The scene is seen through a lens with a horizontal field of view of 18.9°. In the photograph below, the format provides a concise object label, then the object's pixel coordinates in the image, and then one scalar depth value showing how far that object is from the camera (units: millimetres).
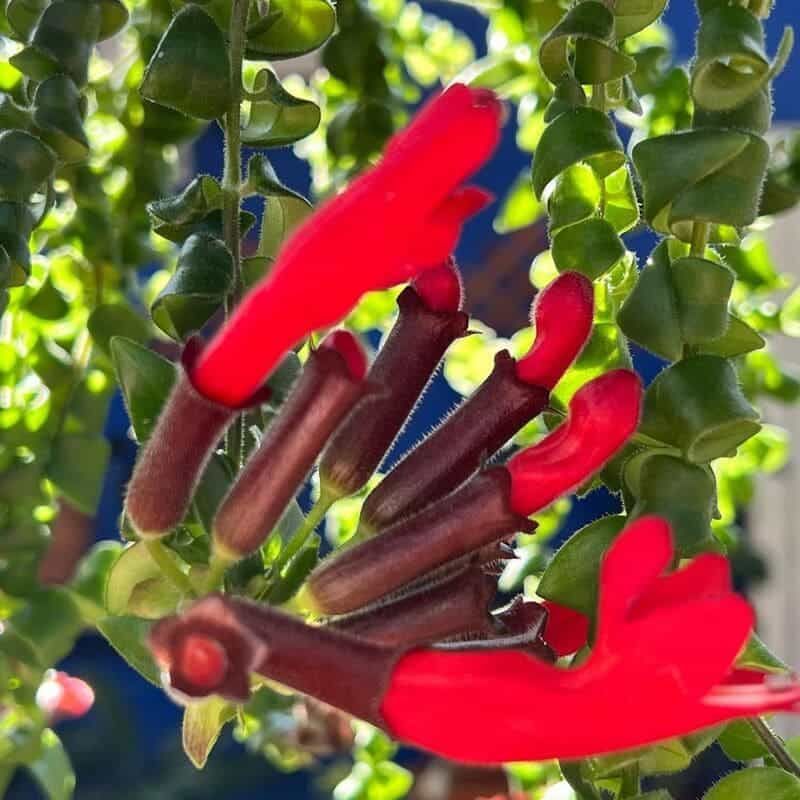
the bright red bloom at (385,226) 242
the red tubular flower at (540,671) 236
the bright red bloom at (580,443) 270
